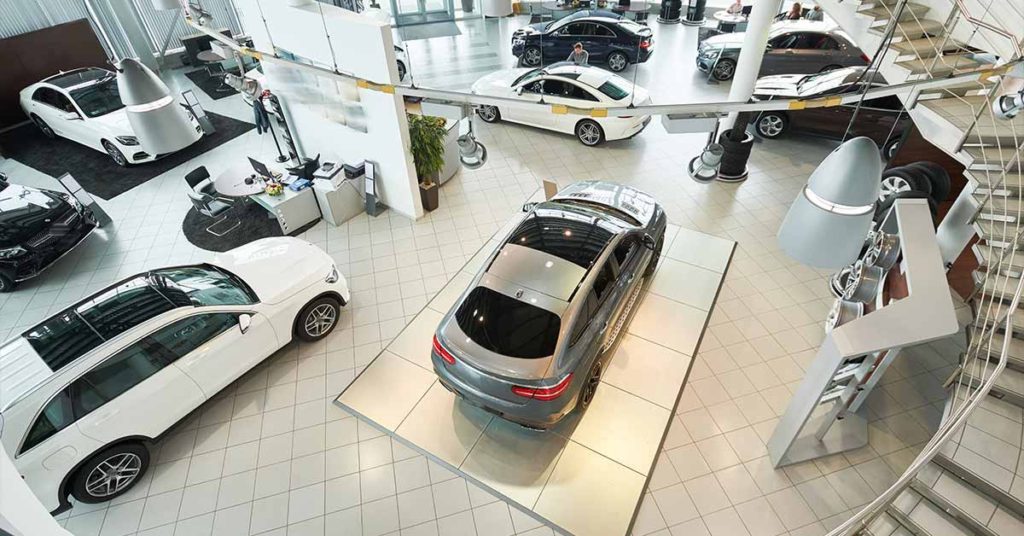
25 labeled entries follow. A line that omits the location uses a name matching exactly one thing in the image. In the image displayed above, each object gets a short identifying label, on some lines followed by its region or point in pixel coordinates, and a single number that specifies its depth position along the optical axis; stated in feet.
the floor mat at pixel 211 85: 36.66
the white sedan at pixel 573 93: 27.27
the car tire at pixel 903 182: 20.86
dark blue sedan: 34.96
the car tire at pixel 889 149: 25.22
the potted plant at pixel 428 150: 22.57
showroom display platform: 13.51
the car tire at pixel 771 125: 28.78
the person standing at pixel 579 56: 28.45
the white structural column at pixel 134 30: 36.32
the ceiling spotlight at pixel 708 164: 13.96
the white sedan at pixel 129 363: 12.25
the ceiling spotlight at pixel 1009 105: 10.17
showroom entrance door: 48.08
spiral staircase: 9.69
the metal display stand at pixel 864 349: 10.87
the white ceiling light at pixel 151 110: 10.34
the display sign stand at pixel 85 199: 21.76
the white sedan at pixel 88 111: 27.48
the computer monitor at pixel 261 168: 22.75
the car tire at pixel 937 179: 20.94
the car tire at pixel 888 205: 18.30
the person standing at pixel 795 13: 34.91
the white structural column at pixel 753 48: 19.98
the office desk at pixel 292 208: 22.44
